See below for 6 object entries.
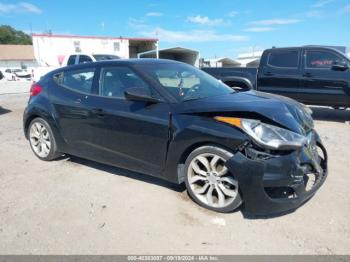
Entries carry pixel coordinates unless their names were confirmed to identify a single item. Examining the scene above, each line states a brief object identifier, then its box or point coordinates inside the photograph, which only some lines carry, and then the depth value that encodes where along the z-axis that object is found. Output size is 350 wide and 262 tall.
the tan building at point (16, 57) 65.56
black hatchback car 3.11
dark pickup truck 8.05
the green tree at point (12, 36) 100.13
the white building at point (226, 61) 46.73
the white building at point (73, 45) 31.51
